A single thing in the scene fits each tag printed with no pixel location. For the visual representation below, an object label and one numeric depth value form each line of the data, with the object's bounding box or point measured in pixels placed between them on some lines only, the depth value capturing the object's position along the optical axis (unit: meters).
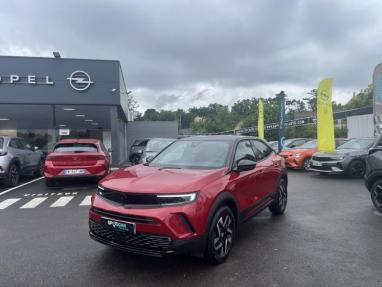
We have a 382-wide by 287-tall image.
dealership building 15.46
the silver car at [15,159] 9.43
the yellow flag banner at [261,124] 23.39
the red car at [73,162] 9.02
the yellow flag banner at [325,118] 13.09
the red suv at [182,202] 3.36
